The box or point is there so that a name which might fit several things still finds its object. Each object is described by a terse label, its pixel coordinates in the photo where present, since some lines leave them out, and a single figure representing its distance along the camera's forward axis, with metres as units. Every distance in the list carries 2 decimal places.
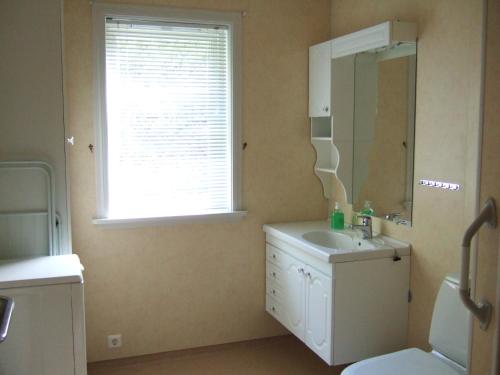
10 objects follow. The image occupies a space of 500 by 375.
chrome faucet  3.20
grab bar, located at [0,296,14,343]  1.70
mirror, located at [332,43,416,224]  3.02
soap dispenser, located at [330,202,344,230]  3.54
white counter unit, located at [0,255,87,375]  2.55
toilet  2.45
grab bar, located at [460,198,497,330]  1.61
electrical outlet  3.51
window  3.37
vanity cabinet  2.92
